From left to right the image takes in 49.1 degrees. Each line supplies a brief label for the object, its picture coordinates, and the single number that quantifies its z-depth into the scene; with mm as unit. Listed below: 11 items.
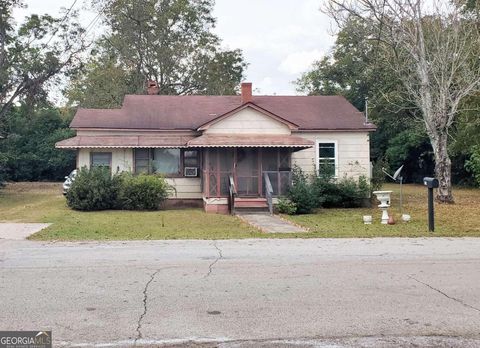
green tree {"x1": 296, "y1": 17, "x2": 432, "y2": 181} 40219
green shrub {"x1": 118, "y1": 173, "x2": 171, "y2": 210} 21062
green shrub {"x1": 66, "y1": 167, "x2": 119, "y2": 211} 20719
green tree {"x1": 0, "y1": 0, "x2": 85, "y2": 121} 32719
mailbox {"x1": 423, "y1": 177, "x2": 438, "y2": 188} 13751
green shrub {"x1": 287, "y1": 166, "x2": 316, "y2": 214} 20375
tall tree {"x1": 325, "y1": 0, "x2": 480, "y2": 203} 23000
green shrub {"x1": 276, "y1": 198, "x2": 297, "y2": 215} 19922
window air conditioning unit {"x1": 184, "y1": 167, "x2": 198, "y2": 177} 23922
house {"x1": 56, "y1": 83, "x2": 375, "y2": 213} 21609
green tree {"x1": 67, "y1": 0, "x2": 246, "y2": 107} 42875
